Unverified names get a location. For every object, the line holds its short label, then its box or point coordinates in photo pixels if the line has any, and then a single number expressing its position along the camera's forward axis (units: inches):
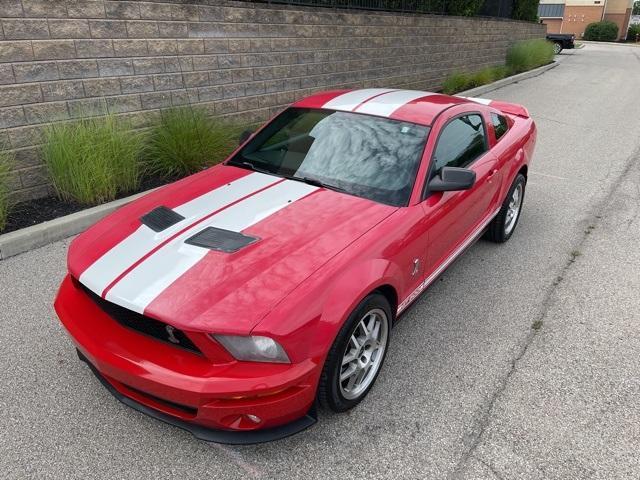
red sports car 86.0
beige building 2336.4
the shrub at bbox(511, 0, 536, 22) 738.8
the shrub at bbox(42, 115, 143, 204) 195.3
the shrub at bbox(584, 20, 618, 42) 2121.1
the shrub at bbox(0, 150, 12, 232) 179.3
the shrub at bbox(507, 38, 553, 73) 674.8
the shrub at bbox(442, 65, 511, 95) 498.0
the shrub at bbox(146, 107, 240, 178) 230.5
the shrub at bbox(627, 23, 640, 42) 2217.0
